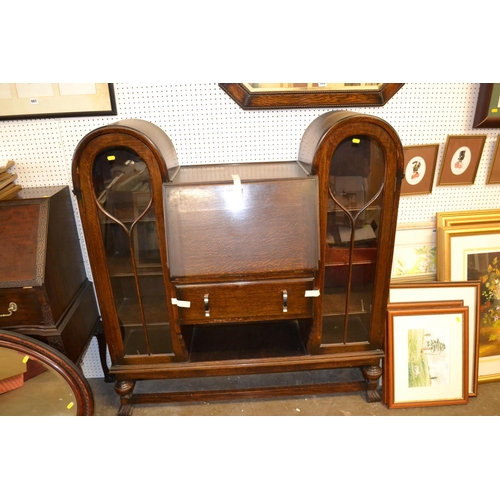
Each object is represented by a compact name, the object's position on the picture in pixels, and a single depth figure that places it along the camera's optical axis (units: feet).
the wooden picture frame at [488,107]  6.83
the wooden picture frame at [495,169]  7.50
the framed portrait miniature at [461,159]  7.29
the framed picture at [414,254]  7.75
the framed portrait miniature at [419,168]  7.24
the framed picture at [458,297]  7.29
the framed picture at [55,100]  6.41
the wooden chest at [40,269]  5.59
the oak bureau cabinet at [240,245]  5.69
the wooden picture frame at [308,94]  6.53
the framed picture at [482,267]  7.54
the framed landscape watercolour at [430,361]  7.16
